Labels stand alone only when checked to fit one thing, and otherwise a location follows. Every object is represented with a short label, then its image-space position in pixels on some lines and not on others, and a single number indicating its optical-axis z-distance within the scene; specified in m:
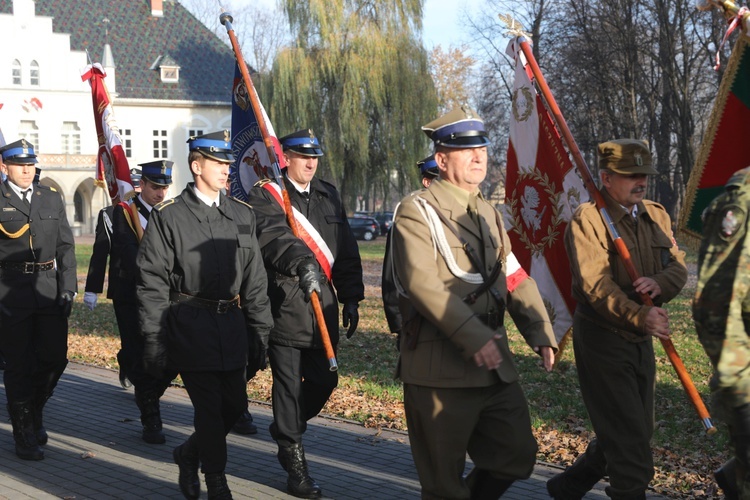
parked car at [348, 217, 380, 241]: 55.97
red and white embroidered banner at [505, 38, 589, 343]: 6.47
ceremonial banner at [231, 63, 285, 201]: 8.02
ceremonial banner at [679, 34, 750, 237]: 5.50
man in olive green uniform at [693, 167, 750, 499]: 3.58
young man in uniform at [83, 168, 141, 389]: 9.10
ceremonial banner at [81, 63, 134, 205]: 9.15
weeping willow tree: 39.31
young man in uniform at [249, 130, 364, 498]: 6.42
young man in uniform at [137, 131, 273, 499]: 5.83
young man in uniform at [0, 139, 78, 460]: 7.76
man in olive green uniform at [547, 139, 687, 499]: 5.12
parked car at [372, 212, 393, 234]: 60.74
